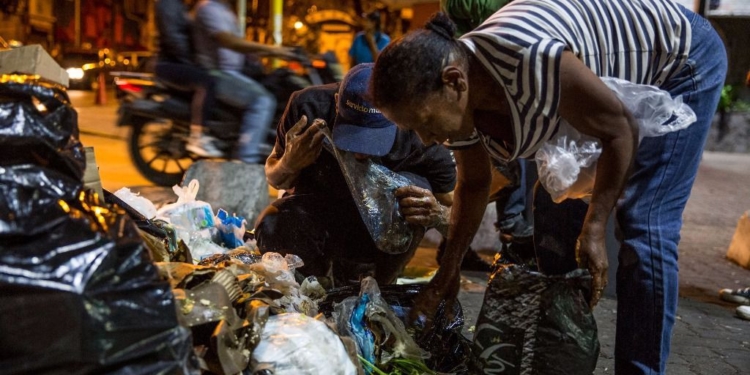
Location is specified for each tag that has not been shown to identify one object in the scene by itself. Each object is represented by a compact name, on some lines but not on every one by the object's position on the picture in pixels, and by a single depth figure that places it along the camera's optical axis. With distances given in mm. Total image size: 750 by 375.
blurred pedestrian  7992
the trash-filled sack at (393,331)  2330
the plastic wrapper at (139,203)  3066
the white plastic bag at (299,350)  1862
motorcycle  5582
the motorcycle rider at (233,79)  5434
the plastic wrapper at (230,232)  3346
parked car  16422
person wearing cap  2789
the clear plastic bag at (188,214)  3201
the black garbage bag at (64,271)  1483
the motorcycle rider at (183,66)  5418
